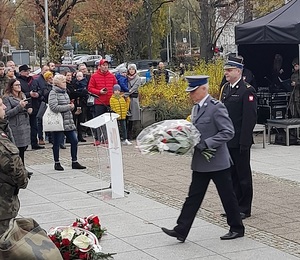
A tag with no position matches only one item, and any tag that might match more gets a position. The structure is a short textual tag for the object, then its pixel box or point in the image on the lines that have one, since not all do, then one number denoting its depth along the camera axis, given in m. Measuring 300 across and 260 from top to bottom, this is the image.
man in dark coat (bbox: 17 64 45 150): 16.53
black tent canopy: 16.84
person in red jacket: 16.95
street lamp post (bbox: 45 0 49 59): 29.07
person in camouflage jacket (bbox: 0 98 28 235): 5.99
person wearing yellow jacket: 16.78
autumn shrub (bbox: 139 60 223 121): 18.66
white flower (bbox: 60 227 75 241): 7.53
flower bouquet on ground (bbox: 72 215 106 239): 8.34
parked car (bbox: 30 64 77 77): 27.56
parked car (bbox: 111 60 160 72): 40.84
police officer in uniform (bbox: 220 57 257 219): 9.04
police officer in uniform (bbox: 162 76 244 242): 8.07
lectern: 10.91
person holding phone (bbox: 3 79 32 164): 12.67
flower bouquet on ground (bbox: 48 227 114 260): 7.35
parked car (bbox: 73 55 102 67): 61.09
